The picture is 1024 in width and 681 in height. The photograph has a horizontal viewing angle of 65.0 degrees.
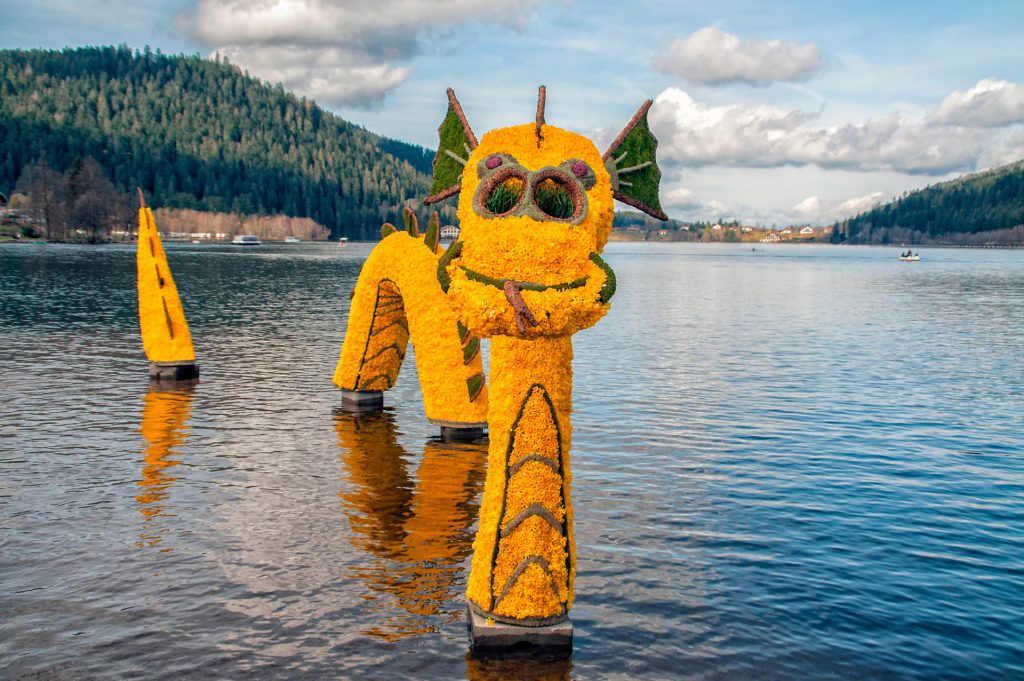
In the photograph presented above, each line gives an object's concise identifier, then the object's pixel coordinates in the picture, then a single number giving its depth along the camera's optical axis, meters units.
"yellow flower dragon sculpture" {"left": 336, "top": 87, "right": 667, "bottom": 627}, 9.57
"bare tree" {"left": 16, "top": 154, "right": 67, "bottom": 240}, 143.25
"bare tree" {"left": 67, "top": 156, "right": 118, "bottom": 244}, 142.25
